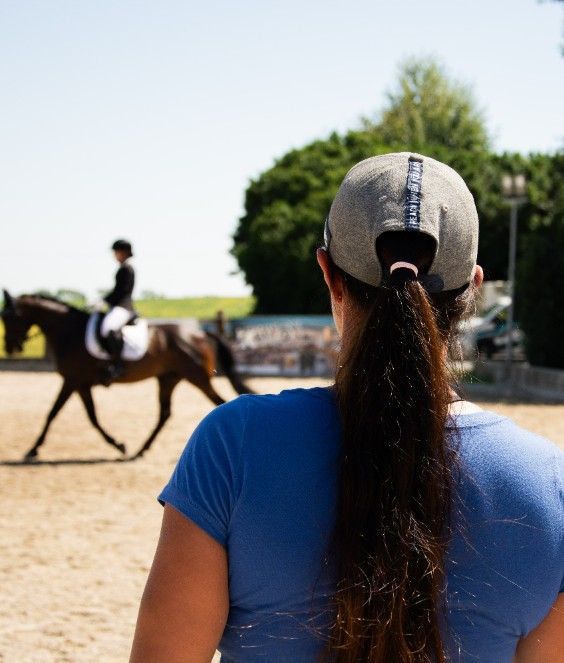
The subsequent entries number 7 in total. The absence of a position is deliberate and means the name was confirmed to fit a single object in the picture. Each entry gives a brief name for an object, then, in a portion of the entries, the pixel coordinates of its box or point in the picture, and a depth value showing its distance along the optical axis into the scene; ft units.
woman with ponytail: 3.78
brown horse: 33.22
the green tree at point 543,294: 61.41
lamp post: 64.81
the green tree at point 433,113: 168.45
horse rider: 32.78
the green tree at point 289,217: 108.37
